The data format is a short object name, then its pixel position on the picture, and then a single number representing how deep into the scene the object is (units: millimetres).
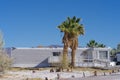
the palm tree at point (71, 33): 60719
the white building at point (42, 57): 68375
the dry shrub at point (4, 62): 38750
